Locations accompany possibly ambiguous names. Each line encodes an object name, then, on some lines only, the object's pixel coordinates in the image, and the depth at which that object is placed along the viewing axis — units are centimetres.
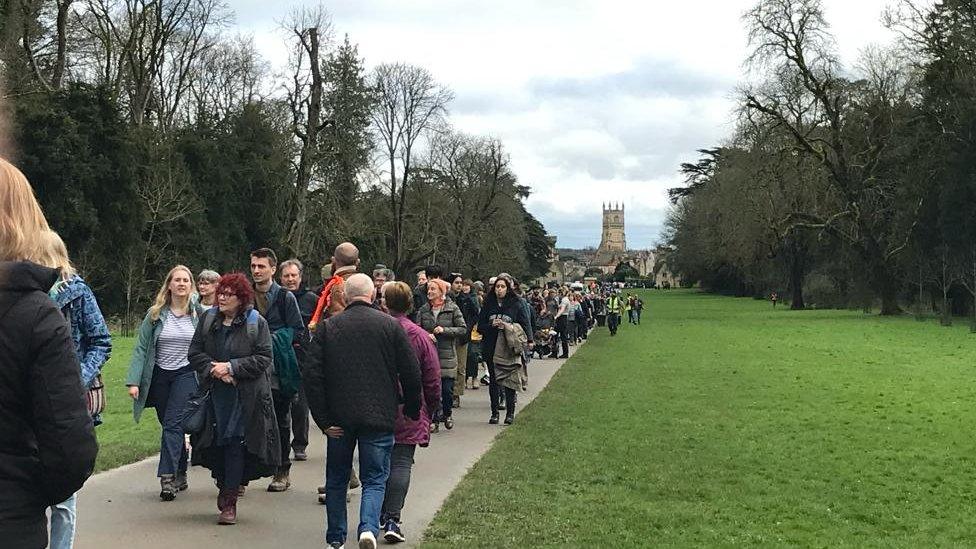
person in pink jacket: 727
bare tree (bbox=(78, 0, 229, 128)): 3891
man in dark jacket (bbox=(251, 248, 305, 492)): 885
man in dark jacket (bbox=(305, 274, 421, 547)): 659
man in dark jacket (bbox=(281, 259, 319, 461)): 934
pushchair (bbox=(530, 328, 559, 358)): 2752
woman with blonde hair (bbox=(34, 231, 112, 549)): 562
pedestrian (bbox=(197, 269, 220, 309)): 965
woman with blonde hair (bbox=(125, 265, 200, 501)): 849
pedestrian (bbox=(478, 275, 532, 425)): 1402
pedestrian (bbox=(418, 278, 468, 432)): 1316
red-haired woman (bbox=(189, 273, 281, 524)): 752
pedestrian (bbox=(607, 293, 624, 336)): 4103
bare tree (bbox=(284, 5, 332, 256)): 3741
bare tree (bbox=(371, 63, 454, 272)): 5384
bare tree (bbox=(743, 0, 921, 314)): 4950
